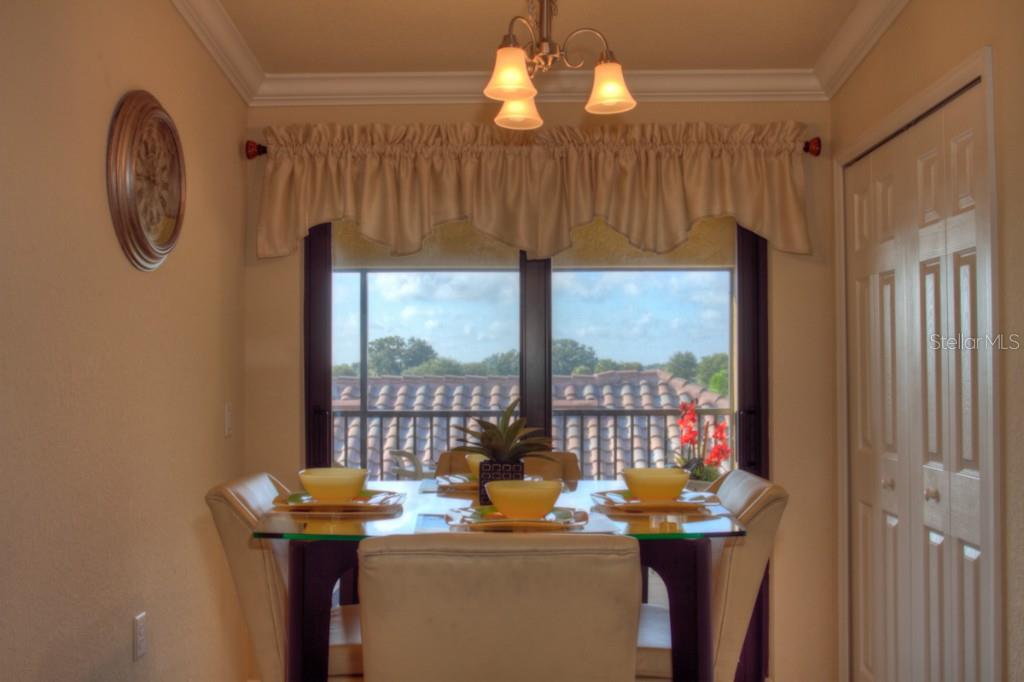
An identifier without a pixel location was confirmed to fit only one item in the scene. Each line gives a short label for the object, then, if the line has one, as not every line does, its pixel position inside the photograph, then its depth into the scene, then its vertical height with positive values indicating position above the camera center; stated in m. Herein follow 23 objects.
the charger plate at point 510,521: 2.13 -0.37
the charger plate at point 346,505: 2.33 -0.36
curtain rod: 3.70 +0.90
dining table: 2.20 -0.52
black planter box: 2.50 -0.29
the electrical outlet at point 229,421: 3.48 -0.20
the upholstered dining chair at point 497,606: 1.52 -0.40
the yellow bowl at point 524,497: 2.17 -0.31
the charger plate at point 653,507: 2.32 -0.36
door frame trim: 2.29 +0.00
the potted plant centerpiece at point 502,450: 2.50 -0.23
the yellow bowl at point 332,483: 2.40 -0.31
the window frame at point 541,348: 3.81 +0.08
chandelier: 2.27 +0.75
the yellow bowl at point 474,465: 2.79 -0.30
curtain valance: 3.72 +0.78
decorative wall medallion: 2.45 +0.55
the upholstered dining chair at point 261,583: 2.23 -0.54
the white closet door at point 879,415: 3.01 -0.17
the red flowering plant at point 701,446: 3.79 -0.34
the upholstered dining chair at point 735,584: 2.31 -0.58
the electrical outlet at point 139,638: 2.58 -0.78
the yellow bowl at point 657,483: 2.45 -0.31
